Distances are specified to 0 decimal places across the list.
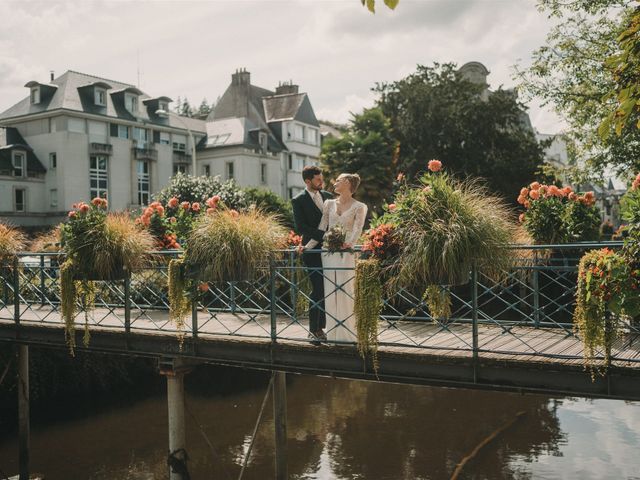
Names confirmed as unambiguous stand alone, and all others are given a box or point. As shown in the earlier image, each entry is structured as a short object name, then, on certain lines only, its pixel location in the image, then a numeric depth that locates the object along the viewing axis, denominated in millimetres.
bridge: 6410
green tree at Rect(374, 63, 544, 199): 35500
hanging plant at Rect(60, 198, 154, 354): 9414
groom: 8016
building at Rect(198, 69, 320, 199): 56000
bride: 7688
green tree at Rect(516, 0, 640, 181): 17438
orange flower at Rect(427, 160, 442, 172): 7315
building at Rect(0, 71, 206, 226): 45625
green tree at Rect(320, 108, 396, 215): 34312
